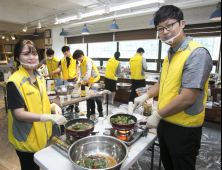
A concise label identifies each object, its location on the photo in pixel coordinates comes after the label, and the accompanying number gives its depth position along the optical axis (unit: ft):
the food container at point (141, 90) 7.53
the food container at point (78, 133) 3.91
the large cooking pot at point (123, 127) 4.18
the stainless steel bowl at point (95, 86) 11.69
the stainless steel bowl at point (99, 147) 3.52
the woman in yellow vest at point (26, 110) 3.94
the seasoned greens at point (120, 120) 4.67
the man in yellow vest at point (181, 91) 3.35
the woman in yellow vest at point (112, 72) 14.64
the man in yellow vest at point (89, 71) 11.71
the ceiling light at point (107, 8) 12.18
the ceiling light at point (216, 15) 9.95
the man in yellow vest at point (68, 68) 14.05
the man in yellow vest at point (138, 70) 14.74
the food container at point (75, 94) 9.58
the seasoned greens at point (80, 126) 4.30
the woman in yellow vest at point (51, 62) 14.80
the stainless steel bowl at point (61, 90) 9.55
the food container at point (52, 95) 9.08
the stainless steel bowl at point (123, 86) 16.64
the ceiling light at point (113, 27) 14.55
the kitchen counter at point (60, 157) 3.45
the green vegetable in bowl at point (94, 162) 3.18
